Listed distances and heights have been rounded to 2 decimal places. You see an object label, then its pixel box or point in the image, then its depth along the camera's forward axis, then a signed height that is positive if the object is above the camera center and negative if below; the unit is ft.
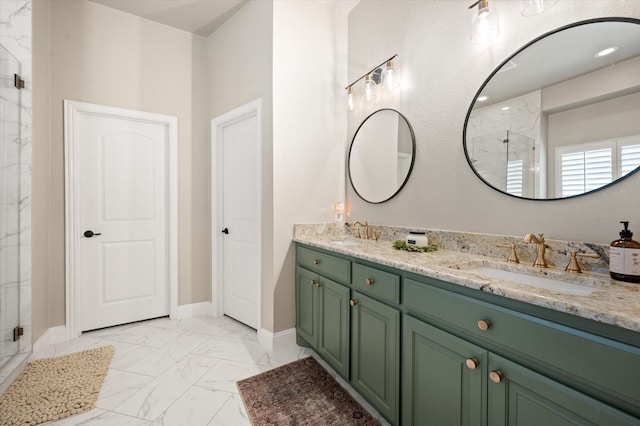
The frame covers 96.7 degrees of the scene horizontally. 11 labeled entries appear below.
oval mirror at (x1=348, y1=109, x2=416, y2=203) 7.10 +1.49
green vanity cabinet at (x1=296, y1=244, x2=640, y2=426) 2.49 -1.72
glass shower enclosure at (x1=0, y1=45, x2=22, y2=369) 6.29 +0.09
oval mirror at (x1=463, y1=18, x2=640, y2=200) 3.87 +1.53
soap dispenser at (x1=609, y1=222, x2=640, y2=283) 3.47 -0.60
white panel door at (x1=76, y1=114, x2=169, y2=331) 8.87 -0.31
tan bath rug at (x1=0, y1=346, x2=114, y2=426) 5.40 -3.85
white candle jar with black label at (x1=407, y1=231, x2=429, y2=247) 6.02 -0.62
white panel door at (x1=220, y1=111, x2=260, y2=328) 9.07 -0.33
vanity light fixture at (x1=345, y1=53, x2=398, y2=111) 7.06 +3.53
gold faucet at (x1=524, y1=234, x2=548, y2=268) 4.41 -0.55
